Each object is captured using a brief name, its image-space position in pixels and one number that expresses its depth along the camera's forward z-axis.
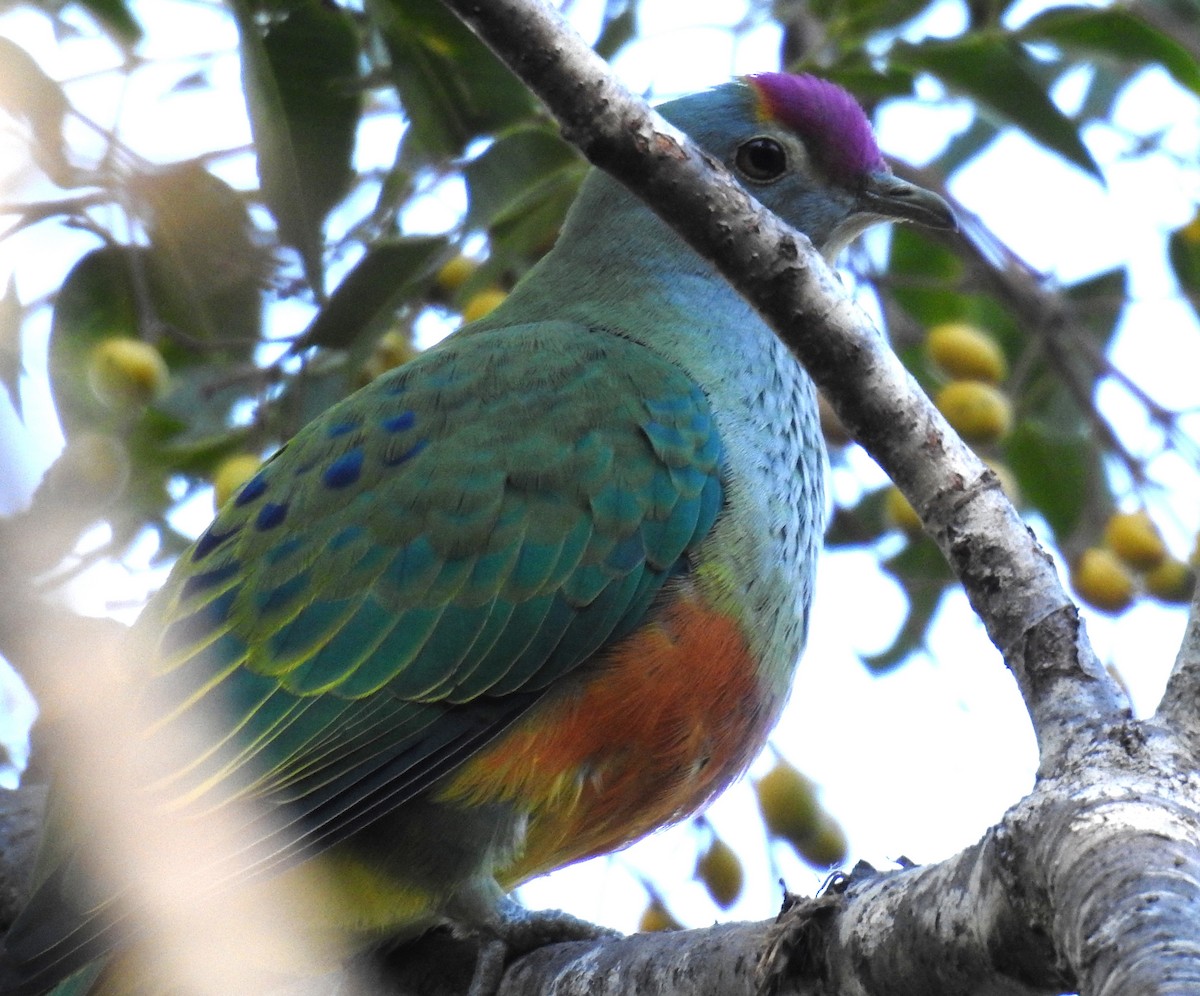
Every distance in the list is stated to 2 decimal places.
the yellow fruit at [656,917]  7.35
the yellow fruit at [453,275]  8.25
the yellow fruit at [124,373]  7.02
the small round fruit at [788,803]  7.19
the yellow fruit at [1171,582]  7.94
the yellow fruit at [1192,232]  8.49
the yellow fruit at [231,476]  7.12
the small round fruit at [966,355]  8.05
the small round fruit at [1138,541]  7.81
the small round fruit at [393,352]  8.17
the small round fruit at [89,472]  6.74
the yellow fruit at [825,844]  7.26
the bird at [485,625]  5.09
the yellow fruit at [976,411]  7.72
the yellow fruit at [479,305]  7.85
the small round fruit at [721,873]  7.21
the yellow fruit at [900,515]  7.92
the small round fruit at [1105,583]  7.88
